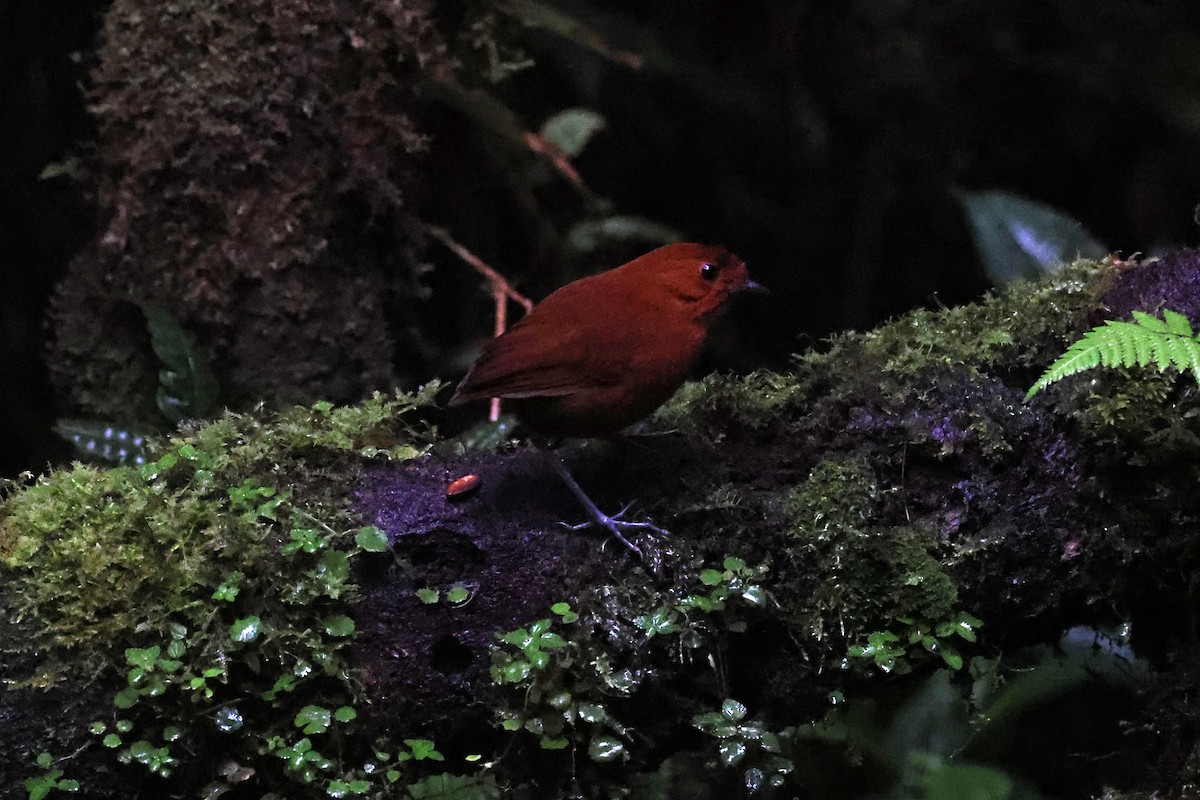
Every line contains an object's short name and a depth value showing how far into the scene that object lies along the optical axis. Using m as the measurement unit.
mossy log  3.85
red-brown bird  4.32
